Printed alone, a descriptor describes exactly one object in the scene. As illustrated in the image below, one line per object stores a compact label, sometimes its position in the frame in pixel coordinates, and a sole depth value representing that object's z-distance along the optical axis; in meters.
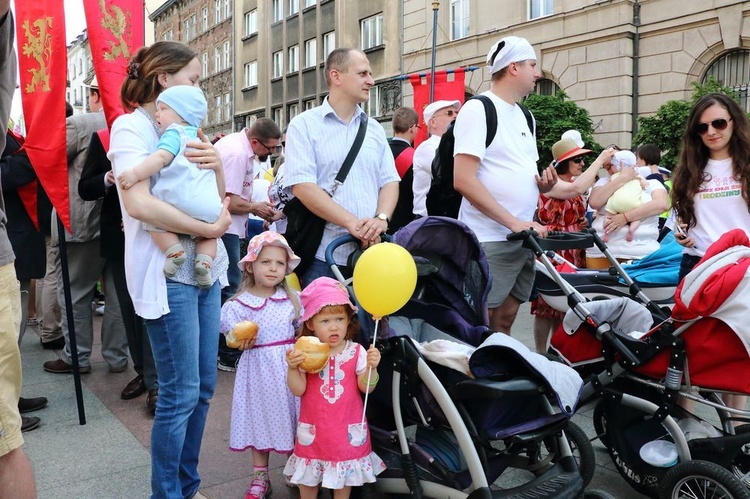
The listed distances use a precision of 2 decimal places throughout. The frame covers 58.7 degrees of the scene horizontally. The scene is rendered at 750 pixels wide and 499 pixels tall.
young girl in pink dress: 2.77
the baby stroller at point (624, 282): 4.03
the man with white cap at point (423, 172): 5.09
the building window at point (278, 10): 31.53
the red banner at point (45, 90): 3.79
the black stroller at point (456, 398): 2.45
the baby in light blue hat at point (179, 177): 2.58
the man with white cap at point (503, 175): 3.67
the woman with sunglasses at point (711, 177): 3.56
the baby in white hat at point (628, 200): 5.38
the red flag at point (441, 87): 10.31
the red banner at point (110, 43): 3.77
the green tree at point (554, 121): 16.59
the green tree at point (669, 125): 13.85
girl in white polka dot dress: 3.07
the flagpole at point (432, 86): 9.83
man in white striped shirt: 3.30
